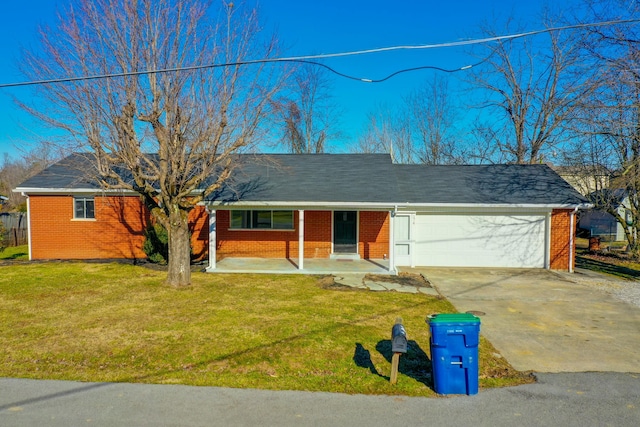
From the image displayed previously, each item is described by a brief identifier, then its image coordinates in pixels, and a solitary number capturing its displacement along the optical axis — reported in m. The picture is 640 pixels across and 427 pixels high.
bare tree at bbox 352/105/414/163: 32.16
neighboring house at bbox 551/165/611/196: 17.38
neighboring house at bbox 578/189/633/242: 26.95
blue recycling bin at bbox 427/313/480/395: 4.71
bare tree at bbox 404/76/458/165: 29.91
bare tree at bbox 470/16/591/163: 23.02
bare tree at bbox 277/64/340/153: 31.64
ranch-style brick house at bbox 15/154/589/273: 14.01
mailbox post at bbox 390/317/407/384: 4.68
